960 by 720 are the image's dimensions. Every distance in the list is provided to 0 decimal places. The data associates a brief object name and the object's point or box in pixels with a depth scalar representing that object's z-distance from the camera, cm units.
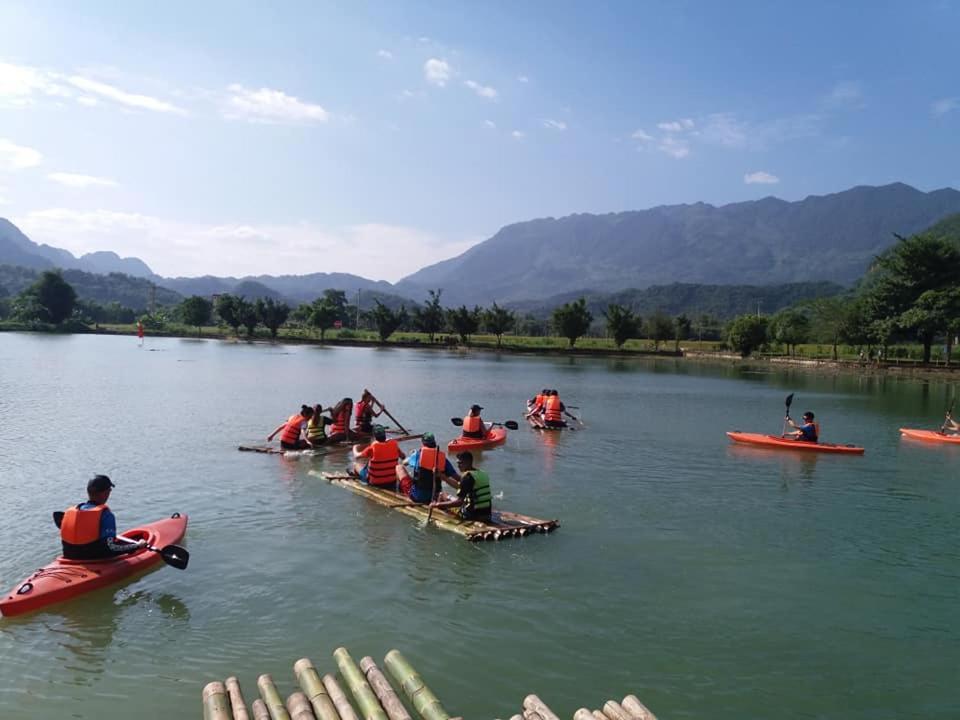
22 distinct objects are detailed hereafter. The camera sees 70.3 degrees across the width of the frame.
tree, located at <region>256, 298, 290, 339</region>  12125
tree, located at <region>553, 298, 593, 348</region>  10619
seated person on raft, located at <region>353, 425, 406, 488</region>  1753
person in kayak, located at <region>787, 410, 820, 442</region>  2647
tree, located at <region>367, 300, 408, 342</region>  11394
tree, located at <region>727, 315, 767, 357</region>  9750
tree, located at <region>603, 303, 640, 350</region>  10594
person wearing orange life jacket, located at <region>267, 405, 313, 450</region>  2311
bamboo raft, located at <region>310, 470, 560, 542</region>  1394
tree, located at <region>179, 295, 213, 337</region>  13350
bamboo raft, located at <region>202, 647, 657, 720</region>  714
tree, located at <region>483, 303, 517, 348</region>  11025
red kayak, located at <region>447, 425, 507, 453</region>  2481
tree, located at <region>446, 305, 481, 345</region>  11012
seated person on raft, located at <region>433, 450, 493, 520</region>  1429
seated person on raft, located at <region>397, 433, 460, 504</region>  1577
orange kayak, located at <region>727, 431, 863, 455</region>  2619
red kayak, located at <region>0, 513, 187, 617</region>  1028
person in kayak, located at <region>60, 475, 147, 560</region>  1109
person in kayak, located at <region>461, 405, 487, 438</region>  2533
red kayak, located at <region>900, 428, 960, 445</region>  2953
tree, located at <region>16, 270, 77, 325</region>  12519
